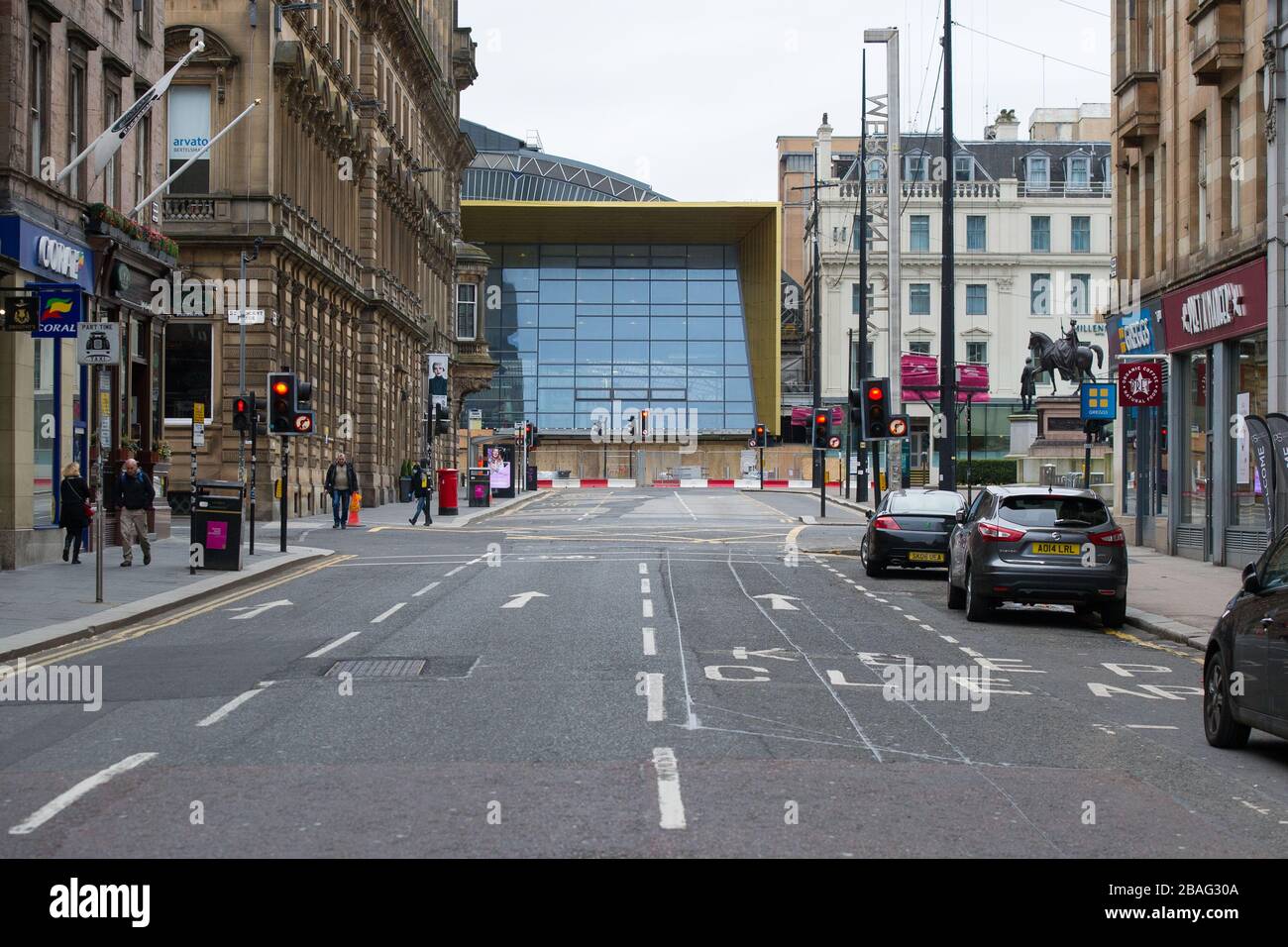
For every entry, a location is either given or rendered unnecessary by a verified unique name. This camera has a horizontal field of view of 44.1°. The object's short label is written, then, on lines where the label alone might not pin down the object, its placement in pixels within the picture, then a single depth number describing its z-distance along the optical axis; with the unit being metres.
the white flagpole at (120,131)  26.48
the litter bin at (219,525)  25.00
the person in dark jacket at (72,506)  25.77
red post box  49.69
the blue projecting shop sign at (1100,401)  33.69
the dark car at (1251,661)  9.67
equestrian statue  61.97
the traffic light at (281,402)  31.25
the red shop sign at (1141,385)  31.89
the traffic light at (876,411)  37.25
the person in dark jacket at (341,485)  41.22
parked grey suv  18.83
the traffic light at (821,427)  53.59
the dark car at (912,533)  26.00
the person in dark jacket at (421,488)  43.41
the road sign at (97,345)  19.36
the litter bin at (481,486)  58.46
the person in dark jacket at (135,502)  26.23
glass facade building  109.25
